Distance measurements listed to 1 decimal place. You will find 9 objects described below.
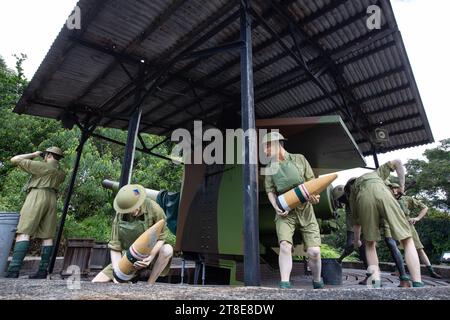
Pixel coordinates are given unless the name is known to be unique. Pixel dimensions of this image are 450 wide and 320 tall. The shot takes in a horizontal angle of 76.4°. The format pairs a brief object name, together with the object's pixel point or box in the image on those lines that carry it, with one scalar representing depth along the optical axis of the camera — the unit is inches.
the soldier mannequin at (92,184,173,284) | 136.9
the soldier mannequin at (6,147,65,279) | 176.6
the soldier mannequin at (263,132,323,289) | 124.1
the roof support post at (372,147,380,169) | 302.0
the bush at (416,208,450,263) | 649.6
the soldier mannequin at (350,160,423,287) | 142.4
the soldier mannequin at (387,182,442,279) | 196.9
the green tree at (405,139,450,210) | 847.1
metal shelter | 168.1
